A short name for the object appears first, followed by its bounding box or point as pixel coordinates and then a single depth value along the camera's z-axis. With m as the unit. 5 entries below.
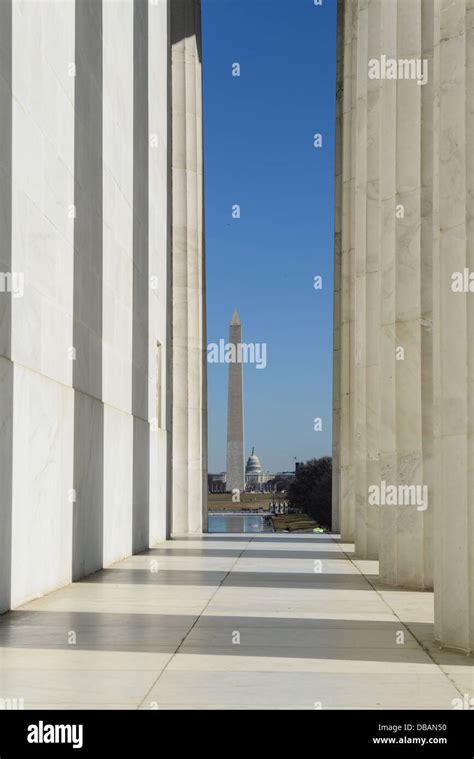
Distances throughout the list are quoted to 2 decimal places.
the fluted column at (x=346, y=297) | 40.84
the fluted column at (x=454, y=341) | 13.54
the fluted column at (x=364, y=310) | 29.11
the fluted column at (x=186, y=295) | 44.72
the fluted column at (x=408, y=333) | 21.12
